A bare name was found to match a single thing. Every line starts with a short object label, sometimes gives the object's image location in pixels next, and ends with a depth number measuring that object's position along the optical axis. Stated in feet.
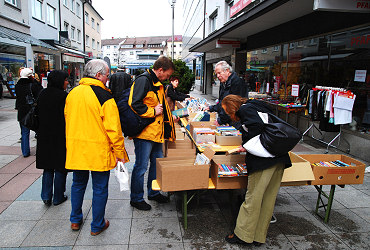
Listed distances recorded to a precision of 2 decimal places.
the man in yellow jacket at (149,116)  10.54
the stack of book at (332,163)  11.04
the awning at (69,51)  68.20
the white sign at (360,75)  19.54
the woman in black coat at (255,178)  8.59
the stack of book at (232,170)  9.71
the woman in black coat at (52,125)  10.94
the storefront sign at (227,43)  38.65
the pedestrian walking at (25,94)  17.25
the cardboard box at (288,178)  9.95
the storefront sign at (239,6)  30.95
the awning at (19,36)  42.50
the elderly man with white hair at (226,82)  14.26
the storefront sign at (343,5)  15.57
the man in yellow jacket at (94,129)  8.79
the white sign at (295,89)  26.63
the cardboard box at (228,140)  12.34
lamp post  57.52
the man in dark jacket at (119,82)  20.08
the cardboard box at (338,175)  10.15
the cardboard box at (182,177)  9.33
